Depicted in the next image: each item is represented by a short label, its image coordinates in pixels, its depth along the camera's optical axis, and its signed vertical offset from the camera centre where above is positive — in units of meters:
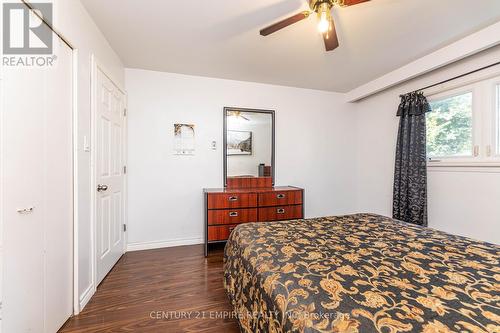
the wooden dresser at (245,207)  2.81 -0.57
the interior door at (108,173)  2.09 -0.09
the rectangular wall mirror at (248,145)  3.30 +0.32
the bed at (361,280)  0.74 -0.51
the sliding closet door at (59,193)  1.44 -0.20
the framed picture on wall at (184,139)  3.13 +0.38
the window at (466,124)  2.25 +0.49
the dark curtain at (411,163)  2.75 +0.04
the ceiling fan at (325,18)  1.47 +1.07
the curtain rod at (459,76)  2.22 +1.02
